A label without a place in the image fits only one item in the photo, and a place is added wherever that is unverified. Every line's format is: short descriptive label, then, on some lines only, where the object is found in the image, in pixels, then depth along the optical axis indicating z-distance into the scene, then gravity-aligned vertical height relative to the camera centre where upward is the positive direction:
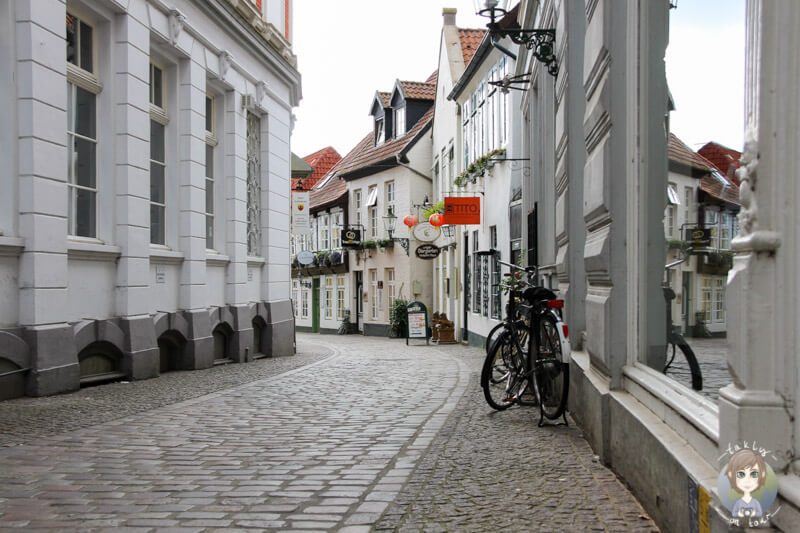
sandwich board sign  23.08 -1.26
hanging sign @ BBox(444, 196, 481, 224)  18.64 +1.65
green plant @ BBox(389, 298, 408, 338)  31.31 -1.66
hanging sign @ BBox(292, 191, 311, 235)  23.67 +2.00
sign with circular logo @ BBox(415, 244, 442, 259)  24.59 +0.86
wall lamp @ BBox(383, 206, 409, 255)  32.44 +2.37
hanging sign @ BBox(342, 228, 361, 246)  34.53 +1.83
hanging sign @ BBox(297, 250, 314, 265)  29.39 +0.81
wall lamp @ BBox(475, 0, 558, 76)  8.48 +2.70
